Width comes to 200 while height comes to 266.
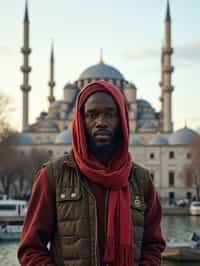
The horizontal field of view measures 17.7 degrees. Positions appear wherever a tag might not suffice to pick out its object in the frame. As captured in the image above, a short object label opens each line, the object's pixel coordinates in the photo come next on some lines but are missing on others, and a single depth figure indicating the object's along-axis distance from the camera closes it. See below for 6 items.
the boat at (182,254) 14.23
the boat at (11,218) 19.82
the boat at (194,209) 33.11
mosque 50.28
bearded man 2.61
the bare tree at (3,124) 30.66
